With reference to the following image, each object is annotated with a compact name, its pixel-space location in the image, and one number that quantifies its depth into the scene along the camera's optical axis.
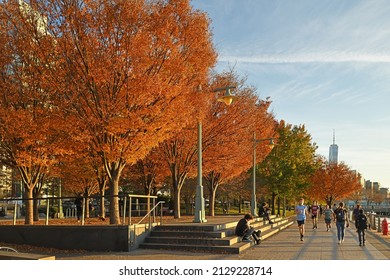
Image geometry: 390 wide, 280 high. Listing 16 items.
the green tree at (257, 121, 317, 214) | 45.88
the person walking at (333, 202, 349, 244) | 17.03
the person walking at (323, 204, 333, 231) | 25.29
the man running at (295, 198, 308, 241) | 18.69
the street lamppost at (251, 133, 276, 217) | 29.36
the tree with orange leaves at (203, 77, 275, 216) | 26.03
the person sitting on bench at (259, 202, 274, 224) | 25.22
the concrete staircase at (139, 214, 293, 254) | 14.25
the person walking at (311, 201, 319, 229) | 27.92
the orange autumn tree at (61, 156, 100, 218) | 25.27
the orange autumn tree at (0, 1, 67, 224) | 17.11
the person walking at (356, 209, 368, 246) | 16.45
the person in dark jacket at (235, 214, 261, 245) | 16.05
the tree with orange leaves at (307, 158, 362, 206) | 63.78
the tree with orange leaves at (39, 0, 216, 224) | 15.84
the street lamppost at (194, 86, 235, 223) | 18.56
